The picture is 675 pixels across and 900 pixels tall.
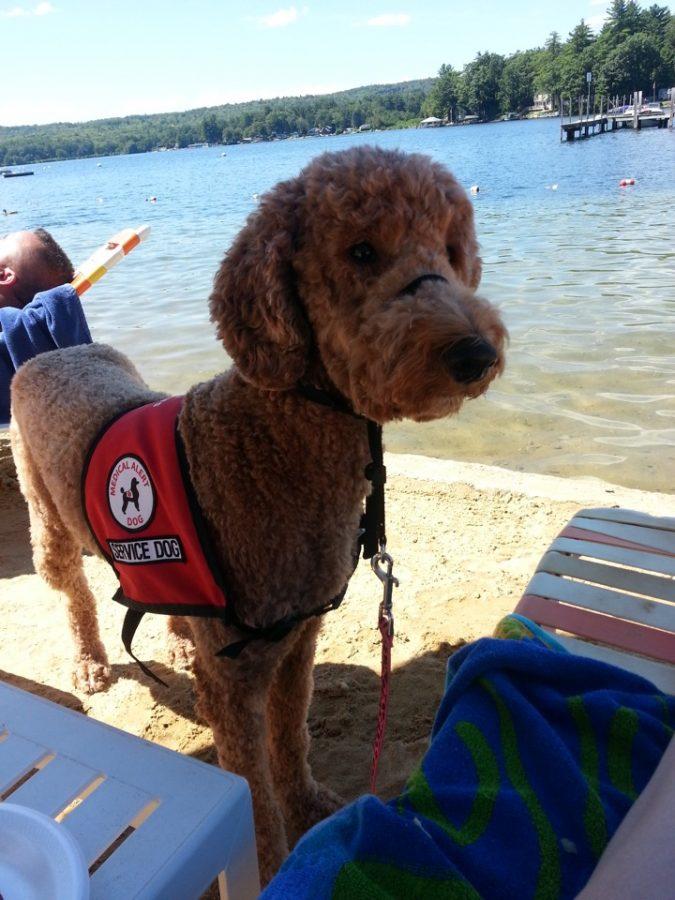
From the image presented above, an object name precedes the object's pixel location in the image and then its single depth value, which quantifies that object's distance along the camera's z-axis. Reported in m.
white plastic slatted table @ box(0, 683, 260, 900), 0.97
